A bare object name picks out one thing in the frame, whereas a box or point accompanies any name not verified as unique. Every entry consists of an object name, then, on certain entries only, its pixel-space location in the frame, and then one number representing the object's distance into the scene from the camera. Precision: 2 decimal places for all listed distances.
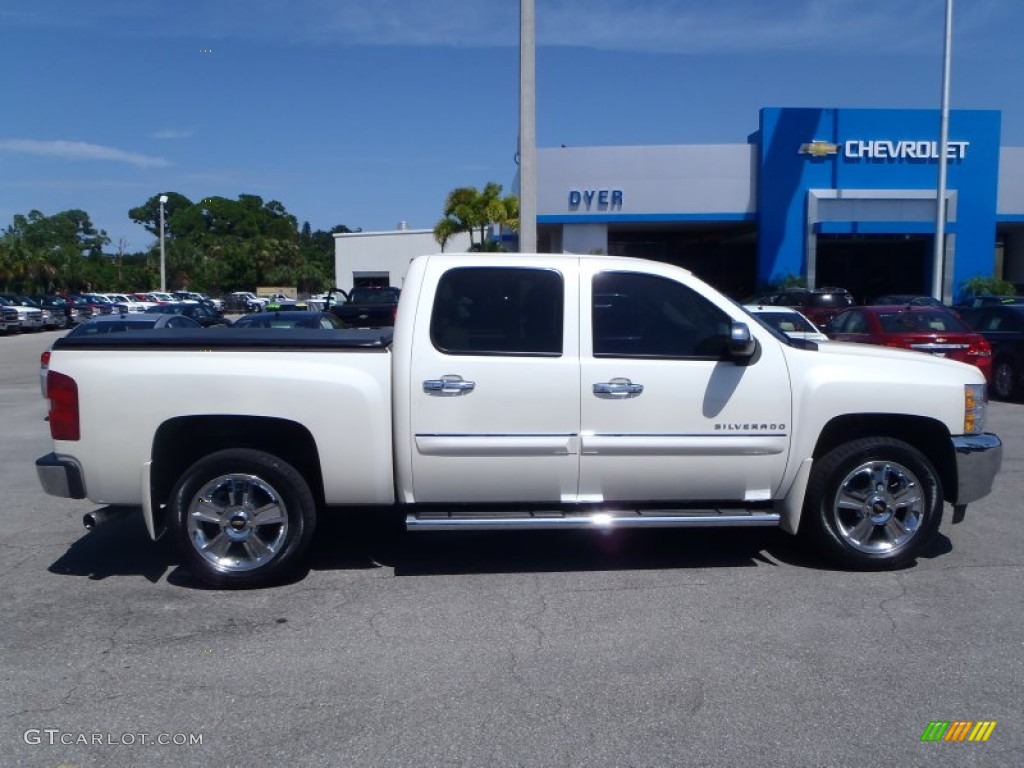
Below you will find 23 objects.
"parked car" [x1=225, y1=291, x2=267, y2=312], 60.88
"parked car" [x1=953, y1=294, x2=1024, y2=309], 27.73
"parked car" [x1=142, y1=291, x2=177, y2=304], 55.77
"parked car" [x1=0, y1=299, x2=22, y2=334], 42.25
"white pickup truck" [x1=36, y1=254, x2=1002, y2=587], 6.09
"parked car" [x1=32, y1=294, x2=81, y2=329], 47.97
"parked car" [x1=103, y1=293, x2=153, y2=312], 46.97
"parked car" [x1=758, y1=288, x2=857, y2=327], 24.02
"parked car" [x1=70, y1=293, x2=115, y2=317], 50.09
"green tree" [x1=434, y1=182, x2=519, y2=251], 36.59
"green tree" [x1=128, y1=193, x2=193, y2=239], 112.62
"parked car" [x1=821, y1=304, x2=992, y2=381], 15.37
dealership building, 36.75
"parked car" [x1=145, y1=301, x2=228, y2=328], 30.52
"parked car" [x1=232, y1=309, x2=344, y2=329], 14.70
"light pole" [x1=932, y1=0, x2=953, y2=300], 27.18
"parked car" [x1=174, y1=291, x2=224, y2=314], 57.12
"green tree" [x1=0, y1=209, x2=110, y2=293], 59.91
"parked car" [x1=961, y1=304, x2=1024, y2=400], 16.64
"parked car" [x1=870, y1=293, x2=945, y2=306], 26.61
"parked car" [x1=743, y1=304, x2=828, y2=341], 16.44
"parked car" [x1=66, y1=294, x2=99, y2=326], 50.34
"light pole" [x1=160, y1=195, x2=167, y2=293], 61.16
